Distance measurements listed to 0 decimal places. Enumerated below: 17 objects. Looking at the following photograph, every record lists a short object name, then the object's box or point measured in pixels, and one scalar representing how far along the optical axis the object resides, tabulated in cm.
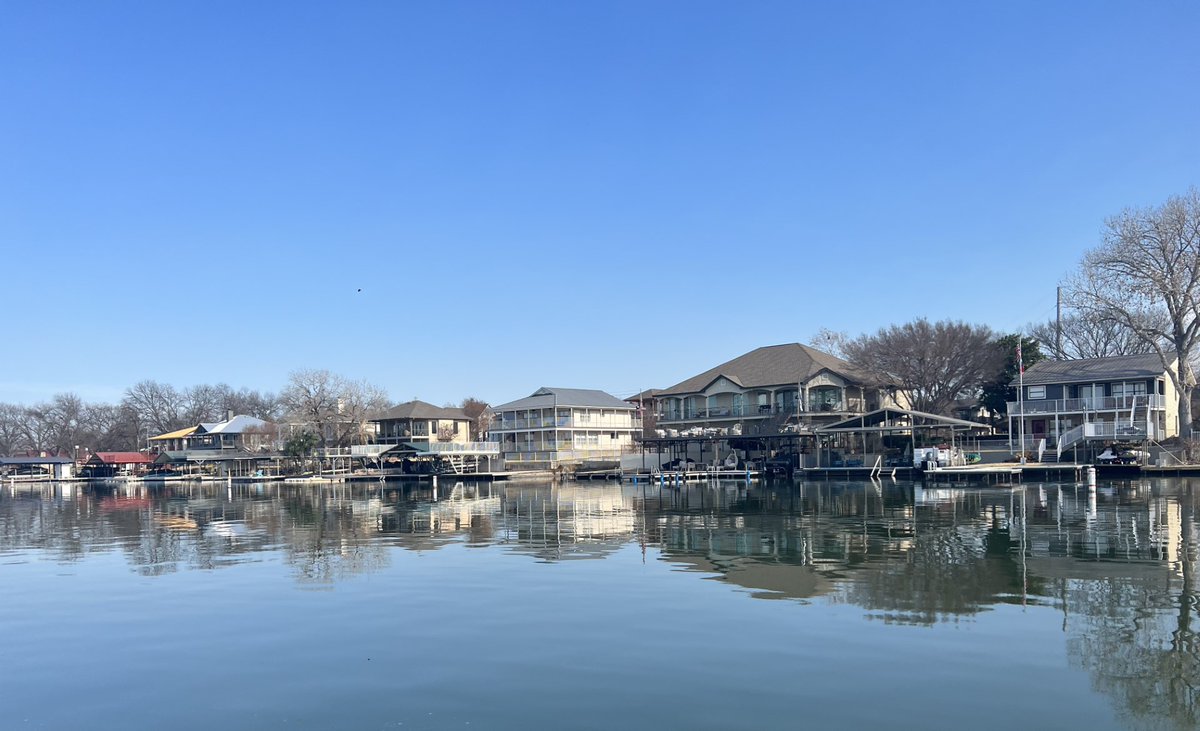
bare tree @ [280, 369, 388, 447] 8638
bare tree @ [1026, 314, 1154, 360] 7638
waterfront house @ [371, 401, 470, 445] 9644
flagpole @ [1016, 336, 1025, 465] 5594
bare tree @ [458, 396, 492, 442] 11525
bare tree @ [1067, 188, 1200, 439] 5391
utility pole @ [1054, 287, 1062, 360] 7375
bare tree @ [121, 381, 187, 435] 13412
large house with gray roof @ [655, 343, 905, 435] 6950
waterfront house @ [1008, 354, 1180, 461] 5778
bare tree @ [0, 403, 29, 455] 13662
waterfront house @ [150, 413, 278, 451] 10094
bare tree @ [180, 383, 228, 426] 13762
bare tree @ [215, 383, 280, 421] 14077
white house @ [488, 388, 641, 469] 8456
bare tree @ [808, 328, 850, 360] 7717
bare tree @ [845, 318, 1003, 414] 6544
